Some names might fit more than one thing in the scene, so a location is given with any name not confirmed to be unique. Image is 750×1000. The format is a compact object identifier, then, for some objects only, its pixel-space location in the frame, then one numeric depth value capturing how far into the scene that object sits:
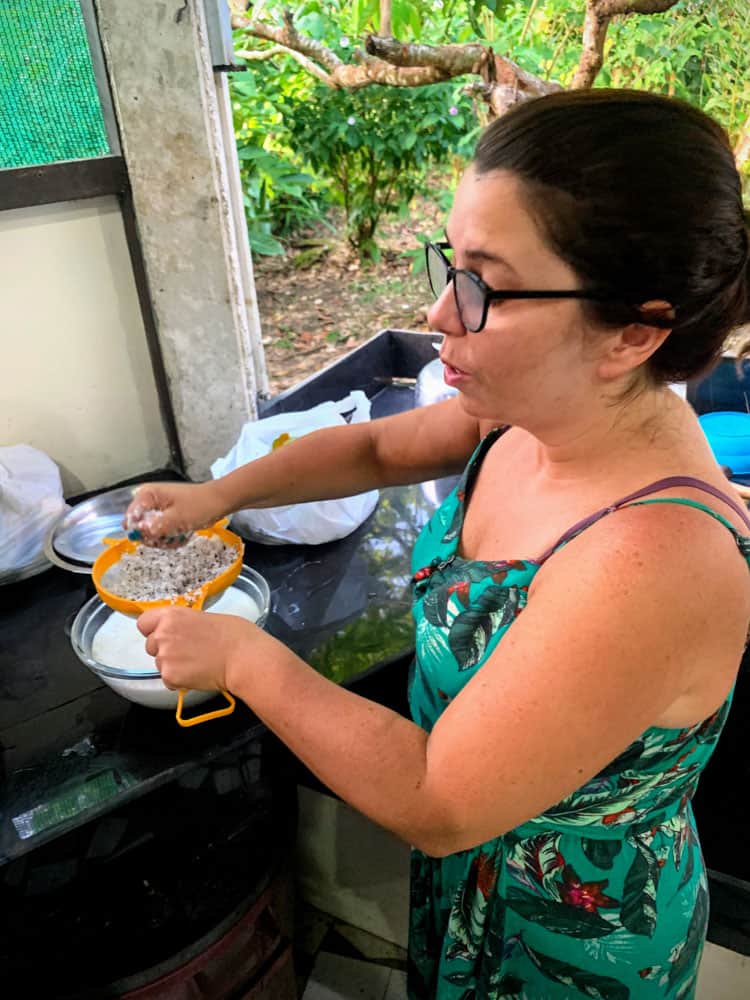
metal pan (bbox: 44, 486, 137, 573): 1.51
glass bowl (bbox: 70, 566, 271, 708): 1.09
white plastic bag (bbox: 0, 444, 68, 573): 1.49
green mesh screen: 1.39
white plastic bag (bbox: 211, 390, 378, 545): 1.55
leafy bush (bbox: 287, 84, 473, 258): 2.38
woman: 0.65
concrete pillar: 1.43
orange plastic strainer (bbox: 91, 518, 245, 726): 1.15
